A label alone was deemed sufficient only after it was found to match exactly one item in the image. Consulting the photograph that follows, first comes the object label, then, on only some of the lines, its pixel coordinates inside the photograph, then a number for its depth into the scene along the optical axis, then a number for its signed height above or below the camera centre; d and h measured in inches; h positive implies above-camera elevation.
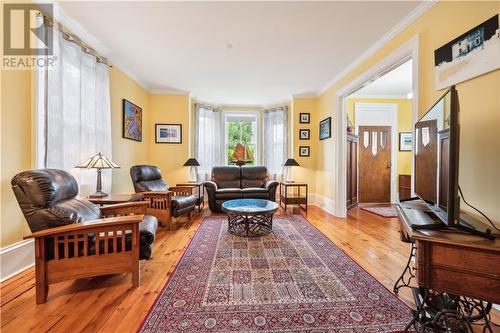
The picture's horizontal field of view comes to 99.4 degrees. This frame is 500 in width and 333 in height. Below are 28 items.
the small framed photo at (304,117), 201.2 +44.7
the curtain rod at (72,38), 82.6 +56.3
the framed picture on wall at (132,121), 143.6 +30.6
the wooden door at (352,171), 169.8 -5.4
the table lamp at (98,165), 95.2 -0.8
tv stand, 38.3 -19.3
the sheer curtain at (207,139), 207.2 +25.3
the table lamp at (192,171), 179.6 -6.6
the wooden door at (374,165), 207.2 -0.6
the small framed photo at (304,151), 202.2 +12.5
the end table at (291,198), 170.7 -27.5
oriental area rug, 52.9 -39.7
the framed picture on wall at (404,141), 205.6 +22.8
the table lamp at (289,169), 181.8 -4.8
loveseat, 164.7 -17.9
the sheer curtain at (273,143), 221.0 +22.0
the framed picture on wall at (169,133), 186.9 +27.0
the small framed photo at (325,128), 170.9 +30.2
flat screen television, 42.6 +1.5
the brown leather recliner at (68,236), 60.2 -22.4
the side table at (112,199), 92.4 -16.3
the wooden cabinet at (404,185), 193.3 -19.5
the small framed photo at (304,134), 201.9 +28.7
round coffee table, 111.3 -29.9
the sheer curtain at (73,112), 82.3 +23.2
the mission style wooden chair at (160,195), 125.5 -20.1
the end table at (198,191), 162.4 -22.2
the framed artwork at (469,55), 59.0 +33.9
